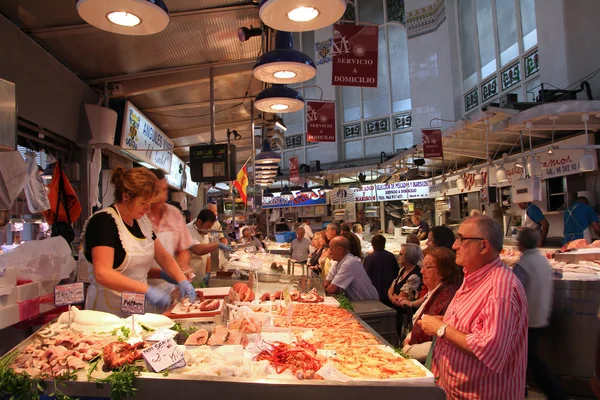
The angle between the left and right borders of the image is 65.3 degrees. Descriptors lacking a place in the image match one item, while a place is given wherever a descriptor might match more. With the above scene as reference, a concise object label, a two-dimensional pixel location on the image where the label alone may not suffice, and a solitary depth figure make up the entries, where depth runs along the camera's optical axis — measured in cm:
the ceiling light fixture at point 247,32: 536
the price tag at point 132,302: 267
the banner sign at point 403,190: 1745
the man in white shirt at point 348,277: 527
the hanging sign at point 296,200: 2131
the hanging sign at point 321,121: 1198
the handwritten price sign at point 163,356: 221
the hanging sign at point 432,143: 1165
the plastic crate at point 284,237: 1870
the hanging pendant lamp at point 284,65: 418
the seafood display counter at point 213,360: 211
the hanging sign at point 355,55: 675
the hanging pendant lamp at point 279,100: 521
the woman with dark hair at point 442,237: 614
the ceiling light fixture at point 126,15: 283
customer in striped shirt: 244
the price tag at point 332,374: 215
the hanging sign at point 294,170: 1884
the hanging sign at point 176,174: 1125
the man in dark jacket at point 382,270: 673
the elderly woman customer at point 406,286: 573
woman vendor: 317
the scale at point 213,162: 673
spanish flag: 1111
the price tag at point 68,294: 267
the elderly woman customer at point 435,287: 362
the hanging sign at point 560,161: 910
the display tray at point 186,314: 308
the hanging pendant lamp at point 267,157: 955
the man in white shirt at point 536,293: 466
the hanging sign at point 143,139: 711
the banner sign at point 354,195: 1927
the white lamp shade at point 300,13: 290
